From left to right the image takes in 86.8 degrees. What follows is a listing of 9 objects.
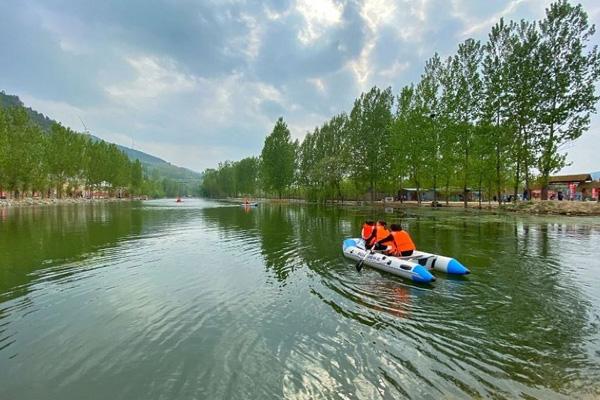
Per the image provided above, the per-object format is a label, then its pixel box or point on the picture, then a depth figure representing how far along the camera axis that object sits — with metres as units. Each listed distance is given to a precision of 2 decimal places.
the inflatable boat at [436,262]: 12.25
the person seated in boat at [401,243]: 13.60
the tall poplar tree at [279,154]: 91.06
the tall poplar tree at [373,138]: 63.53
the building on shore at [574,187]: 56.47
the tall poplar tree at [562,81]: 36.41
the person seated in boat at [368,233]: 15.03
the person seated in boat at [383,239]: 14.05
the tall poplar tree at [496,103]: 42.25
